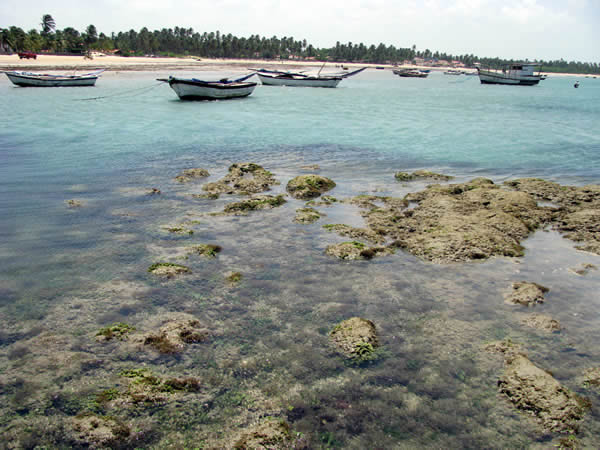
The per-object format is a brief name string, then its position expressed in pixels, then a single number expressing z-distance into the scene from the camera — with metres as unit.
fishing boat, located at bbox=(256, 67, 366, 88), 70.12
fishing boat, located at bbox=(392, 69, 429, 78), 153.12
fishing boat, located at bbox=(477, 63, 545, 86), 100.19
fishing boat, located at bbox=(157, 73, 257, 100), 42.41
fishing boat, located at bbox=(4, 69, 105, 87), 51.62
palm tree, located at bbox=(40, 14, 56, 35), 138.12
